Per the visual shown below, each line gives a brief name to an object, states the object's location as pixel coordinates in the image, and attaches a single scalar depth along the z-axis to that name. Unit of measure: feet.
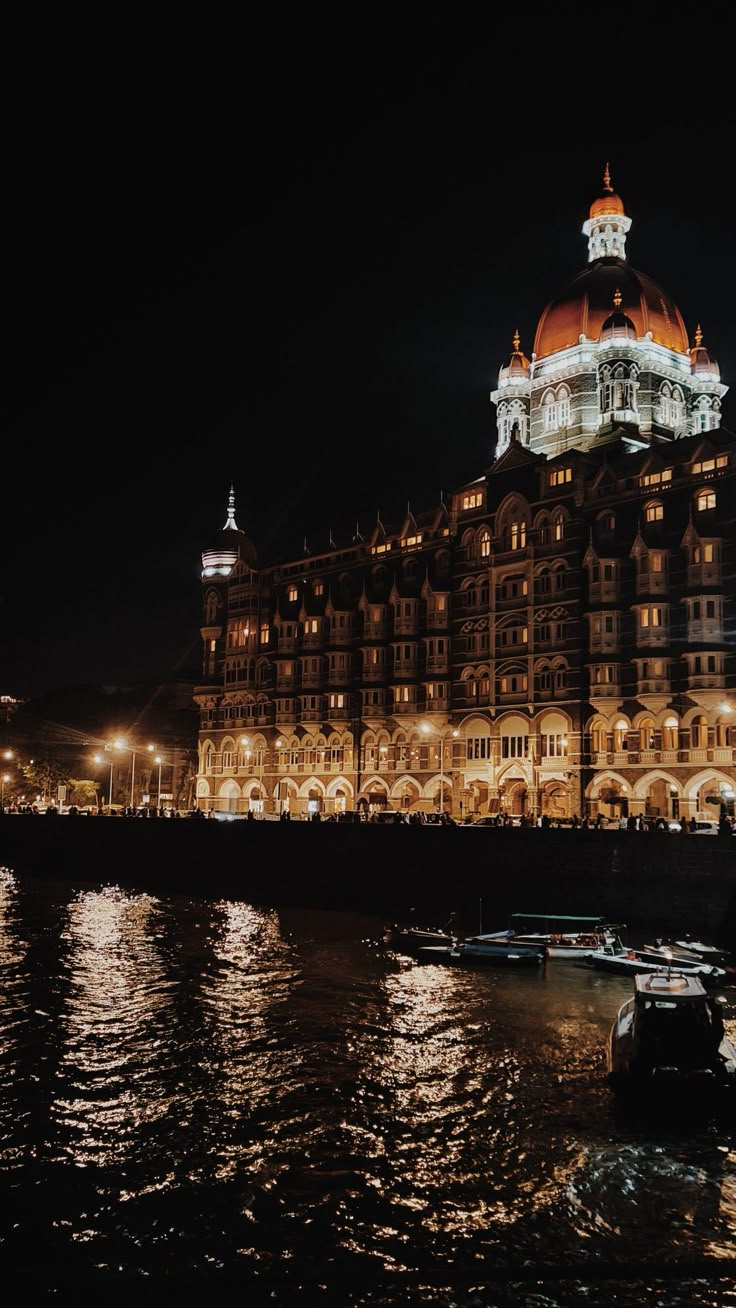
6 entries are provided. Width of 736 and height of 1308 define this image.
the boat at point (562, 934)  161.07
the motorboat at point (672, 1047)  93.40
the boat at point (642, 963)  141.28
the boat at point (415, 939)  166.20
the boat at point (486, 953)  155.43
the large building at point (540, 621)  255.29
